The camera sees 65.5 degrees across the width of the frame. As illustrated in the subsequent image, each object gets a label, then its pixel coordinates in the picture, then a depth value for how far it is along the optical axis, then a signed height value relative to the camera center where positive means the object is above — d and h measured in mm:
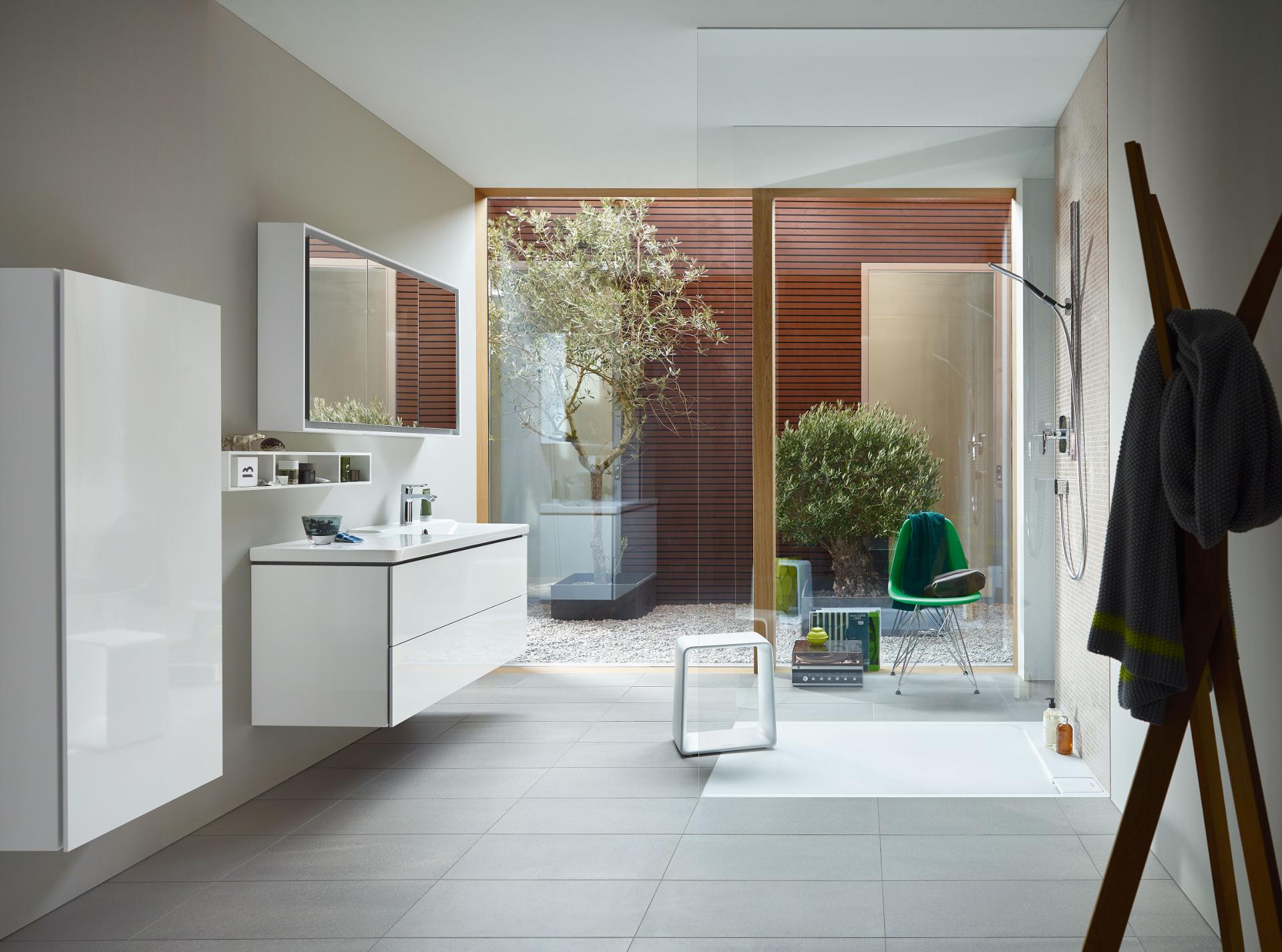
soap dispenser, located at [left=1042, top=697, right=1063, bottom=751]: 3258 -816
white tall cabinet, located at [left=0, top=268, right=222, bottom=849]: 2201 -186
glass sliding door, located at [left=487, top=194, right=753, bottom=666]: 5031 +367
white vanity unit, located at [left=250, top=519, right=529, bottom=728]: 3412 -539
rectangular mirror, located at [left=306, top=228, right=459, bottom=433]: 3664 +560
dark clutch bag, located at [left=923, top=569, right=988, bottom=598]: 3232 -352
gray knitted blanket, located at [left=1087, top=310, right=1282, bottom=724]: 1771 -10
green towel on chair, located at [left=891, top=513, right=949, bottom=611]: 3221 -246
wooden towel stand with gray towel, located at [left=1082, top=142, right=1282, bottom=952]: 1889 -487
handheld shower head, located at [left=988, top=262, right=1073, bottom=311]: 3191 +597
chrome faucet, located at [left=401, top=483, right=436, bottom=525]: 4566 -106
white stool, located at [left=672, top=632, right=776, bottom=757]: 3363 -804
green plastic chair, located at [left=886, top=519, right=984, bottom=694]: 3236 -421
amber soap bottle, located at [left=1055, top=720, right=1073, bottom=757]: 3266 -863
